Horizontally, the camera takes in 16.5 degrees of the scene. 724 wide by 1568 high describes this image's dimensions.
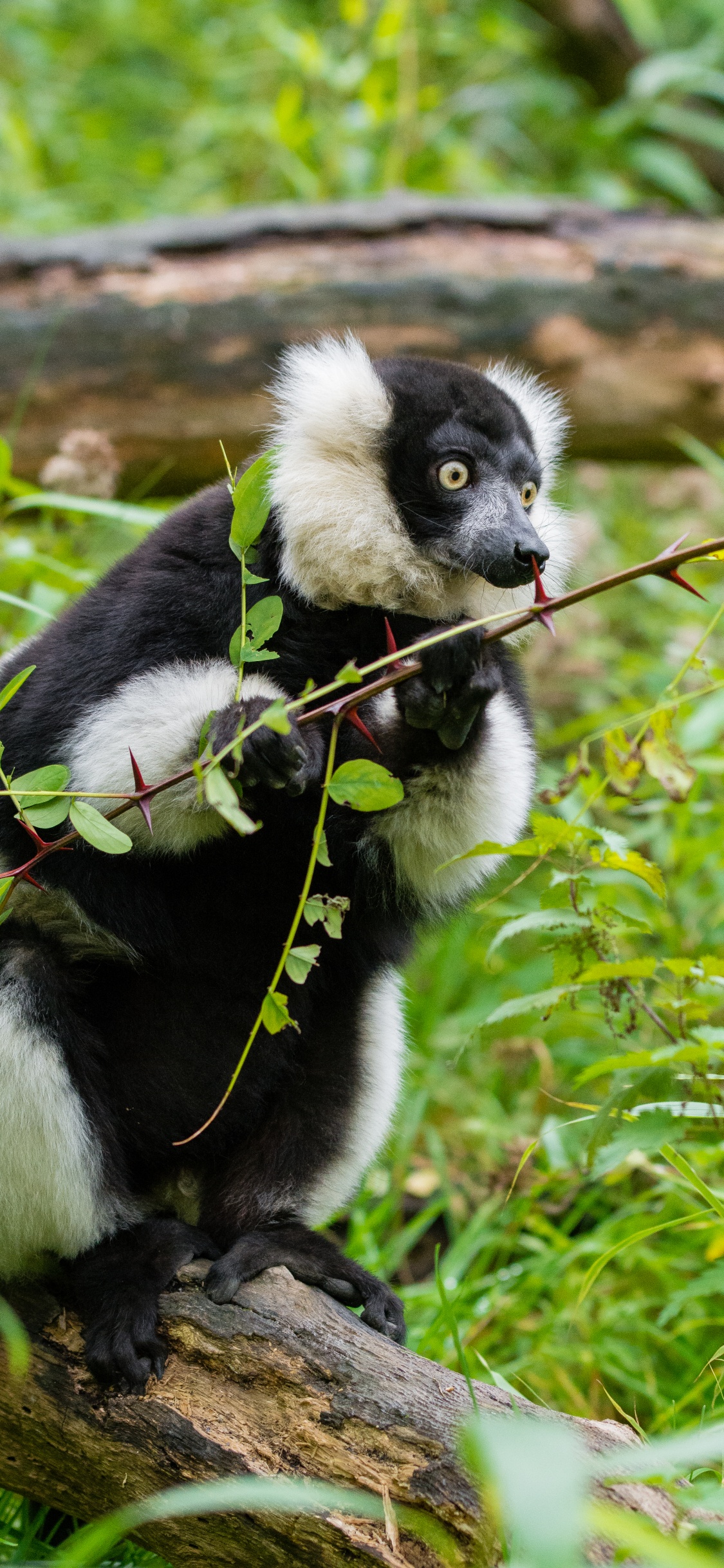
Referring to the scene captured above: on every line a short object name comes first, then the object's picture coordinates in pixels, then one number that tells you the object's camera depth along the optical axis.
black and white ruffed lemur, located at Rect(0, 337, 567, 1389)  6.09
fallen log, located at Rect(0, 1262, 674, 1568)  4.85
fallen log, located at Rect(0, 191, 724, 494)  12.47
